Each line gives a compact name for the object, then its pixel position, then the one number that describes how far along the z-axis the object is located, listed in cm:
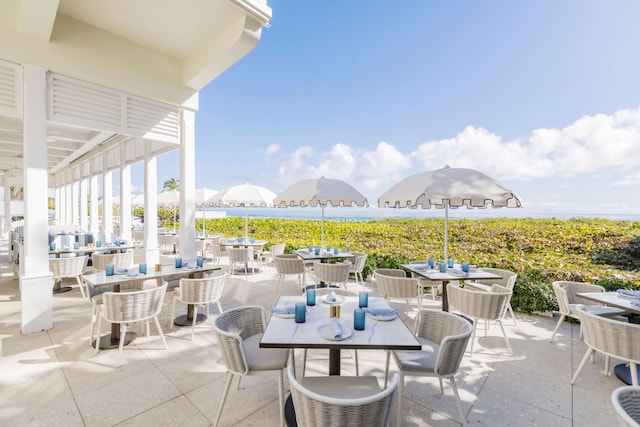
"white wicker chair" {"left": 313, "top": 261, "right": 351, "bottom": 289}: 498
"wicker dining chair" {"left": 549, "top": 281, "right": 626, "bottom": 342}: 330
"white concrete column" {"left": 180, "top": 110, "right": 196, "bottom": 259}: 567
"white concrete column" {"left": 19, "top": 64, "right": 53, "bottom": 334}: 384
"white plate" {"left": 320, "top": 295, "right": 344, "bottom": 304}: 278
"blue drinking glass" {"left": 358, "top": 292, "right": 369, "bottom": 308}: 265
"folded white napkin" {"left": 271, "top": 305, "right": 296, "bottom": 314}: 243
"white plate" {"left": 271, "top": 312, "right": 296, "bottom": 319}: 236
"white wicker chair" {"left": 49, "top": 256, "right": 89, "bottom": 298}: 505
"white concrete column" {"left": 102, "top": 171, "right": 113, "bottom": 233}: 1053
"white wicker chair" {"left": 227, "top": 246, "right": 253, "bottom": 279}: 687
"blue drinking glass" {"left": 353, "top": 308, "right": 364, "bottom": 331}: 213
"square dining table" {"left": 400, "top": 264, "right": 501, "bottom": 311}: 396
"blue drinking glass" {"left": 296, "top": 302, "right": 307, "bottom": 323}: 225
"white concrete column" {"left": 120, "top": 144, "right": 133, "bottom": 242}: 828
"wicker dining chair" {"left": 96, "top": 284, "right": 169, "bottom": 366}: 303
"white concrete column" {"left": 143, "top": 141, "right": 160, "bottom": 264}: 698
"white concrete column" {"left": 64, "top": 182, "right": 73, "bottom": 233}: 1496
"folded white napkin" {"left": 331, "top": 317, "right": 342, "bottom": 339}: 193
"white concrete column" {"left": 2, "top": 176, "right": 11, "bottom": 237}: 1527
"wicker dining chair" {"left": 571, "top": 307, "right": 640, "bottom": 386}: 229
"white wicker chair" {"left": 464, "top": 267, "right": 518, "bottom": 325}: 407
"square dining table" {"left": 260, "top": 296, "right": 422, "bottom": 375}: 186
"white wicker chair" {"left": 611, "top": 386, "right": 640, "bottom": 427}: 134
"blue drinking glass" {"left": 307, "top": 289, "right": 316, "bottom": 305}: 270
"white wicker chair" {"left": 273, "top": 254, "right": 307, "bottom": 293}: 550
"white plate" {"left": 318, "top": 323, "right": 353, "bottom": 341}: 192
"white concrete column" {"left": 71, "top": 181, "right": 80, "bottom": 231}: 1502
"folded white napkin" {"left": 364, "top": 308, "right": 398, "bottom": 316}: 242
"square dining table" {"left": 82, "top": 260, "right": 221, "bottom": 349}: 344
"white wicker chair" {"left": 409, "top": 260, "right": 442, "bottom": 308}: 481
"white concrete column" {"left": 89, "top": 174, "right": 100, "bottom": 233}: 1126
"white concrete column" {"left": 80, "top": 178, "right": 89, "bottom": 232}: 1294
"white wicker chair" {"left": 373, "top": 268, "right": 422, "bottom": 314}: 387
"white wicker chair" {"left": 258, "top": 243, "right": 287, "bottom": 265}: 750
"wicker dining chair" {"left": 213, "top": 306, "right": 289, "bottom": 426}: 199
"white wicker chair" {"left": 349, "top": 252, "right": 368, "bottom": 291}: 585
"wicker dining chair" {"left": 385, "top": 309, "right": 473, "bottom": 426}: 200
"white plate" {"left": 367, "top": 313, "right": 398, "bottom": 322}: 234
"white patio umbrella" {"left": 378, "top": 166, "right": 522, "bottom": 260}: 369
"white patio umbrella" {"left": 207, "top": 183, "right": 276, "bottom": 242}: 702
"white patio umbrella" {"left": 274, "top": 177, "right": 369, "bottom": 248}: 512
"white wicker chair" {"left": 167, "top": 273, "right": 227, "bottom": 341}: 368
